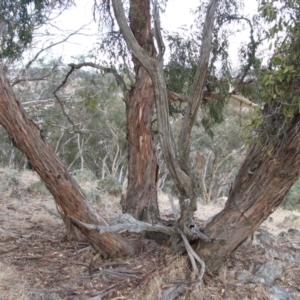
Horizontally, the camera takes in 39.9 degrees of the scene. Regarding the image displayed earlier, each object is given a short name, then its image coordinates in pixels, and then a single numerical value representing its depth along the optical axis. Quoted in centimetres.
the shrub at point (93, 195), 825
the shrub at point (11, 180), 888
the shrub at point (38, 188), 883
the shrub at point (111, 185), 970
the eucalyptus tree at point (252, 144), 307
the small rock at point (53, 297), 370
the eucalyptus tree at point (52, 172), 392
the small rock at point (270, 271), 448
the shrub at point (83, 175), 1073
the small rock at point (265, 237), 554
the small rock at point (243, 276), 437
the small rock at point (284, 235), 610
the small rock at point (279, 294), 415
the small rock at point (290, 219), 741
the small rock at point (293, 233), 617
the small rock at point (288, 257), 508
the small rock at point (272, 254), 506
